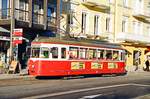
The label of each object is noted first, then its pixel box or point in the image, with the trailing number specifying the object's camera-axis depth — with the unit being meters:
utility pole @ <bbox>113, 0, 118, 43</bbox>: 34.22
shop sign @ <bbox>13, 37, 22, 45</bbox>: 20.38
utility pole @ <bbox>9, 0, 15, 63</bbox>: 22.34
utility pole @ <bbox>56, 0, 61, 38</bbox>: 26.76
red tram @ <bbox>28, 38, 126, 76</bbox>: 19.63
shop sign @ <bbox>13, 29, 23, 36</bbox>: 20.35
